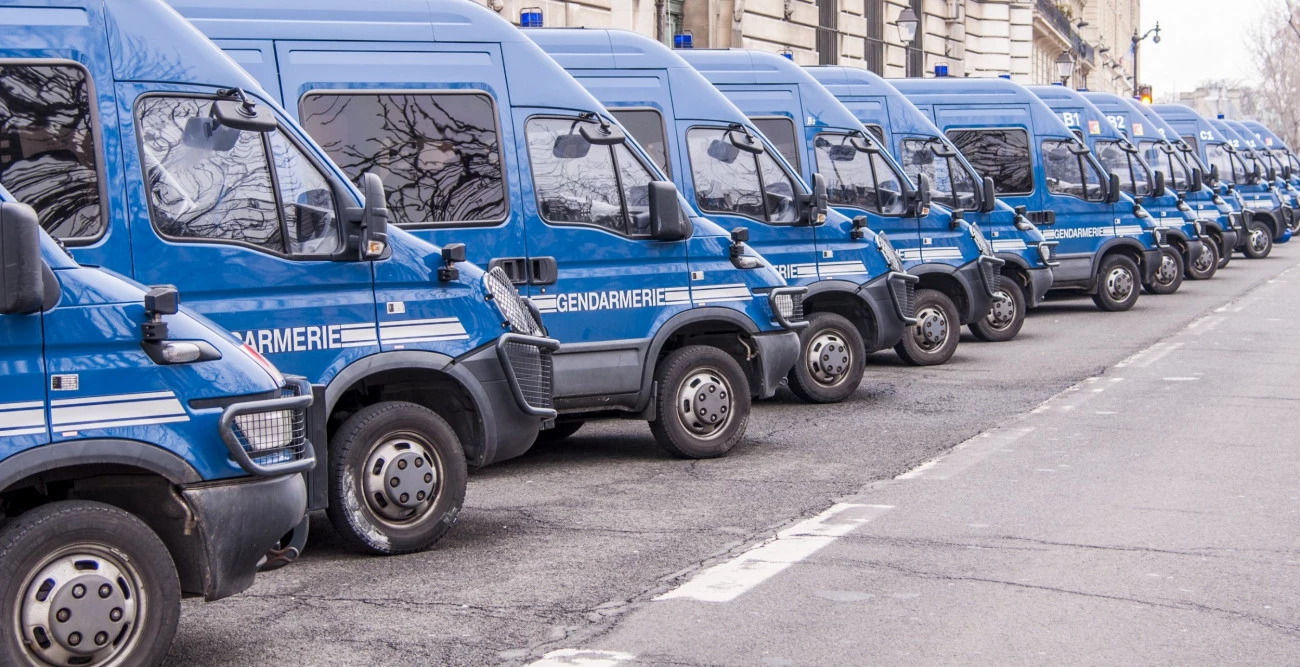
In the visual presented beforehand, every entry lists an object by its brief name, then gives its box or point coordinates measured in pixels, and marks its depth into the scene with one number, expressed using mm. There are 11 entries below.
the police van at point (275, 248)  6637
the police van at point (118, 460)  4898
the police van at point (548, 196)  8898
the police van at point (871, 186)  14320
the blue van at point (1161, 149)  25453
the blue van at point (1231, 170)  33188
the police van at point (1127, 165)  22406
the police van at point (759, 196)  11680
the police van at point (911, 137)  16859
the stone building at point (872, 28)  26953
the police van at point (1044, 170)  19641
